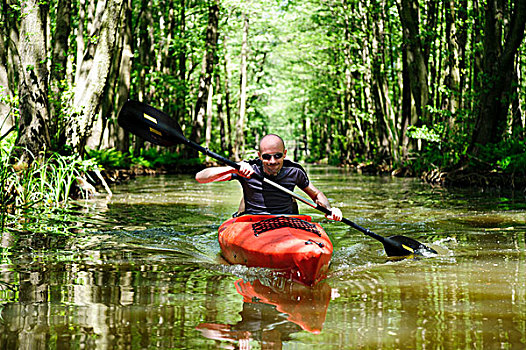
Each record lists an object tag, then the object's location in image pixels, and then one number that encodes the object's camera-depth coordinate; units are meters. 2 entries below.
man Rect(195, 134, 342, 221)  6.29
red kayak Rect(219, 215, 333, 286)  4.92
